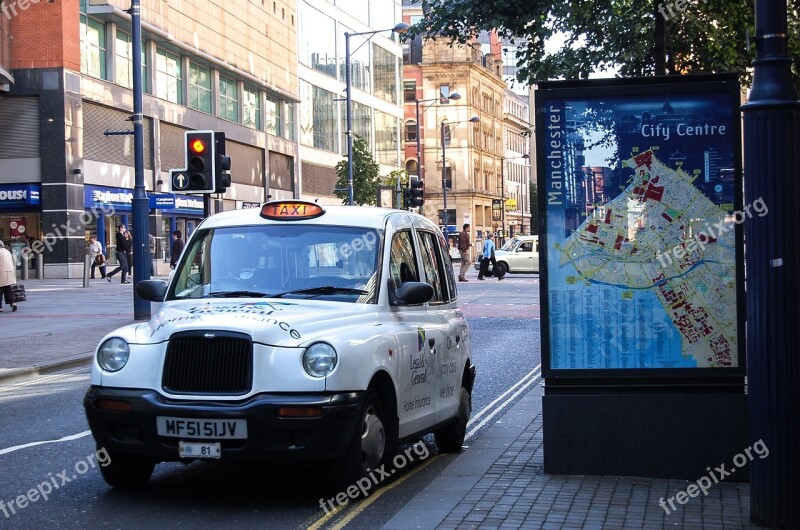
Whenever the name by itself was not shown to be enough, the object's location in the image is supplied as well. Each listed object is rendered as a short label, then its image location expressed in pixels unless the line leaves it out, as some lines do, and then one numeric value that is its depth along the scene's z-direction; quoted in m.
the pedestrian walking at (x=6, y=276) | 26.11
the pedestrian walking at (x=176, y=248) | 36.06
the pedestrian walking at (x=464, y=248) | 42.47
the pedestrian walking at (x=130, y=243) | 41.11
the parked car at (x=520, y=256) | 50.25
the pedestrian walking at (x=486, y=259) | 45.59
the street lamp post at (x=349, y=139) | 47.09
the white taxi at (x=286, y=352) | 6.56
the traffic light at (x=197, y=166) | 16.53
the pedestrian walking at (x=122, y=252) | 40.16
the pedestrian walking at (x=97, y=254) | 43.84
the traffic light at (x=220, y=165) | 16.70
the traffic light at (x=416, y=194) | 40.25
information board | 7.16
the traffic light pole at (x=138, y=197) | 21.88
